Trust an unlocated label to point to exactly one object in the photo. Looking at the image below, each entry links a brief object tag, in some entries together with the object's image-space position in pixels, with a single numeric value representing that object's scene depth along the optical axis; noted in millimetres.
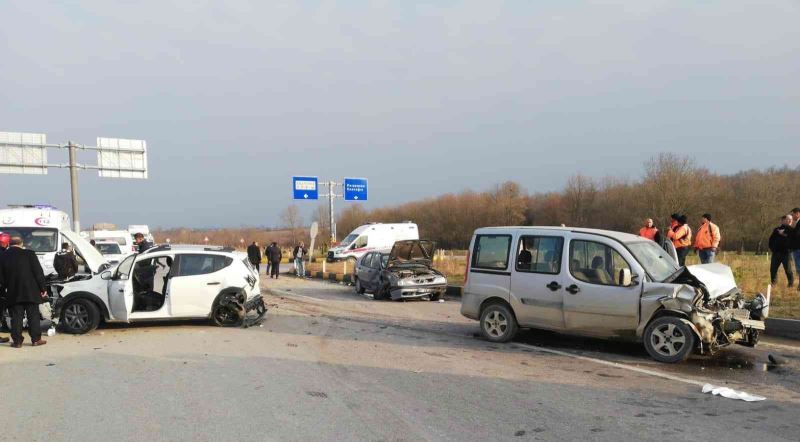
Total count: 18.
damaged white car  10461
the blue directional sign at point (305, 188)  41719
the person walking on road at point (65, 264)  12867
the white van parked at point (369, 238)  34844
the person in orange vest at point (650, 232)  13180
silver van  7617
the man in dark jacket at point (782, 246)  12195
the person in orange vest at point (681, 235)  13047
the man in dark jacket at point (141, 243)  15289
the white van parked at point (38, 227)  14320
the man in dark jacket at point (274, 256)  26906
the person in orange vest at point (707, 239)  12742
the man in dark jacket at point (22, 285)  8992
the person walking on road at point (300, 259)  29109
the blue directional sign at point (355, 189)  43781
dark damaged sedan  15938
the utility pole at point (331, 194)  42594
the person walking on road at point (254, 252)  25484
